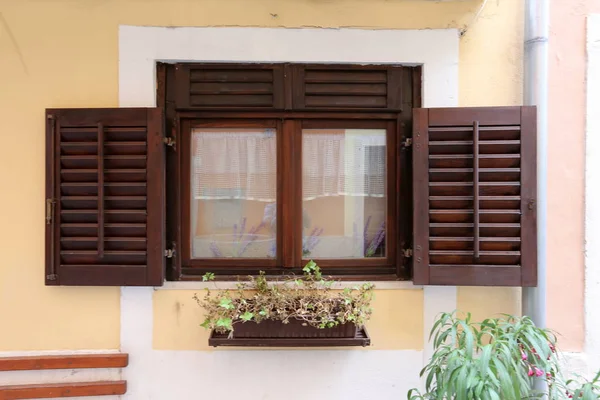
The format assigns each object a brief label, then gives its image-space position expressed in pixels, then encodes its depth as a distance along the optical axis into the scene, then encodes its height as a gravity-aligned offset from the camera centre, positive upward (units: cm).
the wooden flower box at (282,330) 199 -68
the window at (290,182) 206 +10
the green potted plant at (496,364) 158 -73
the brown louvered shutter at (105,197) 206 +1
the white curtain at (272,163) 227 +22
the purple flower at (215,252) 229 -32
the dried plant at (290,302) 197 -55
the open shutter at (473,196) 205 +2
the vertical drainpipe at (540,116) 210 +47
